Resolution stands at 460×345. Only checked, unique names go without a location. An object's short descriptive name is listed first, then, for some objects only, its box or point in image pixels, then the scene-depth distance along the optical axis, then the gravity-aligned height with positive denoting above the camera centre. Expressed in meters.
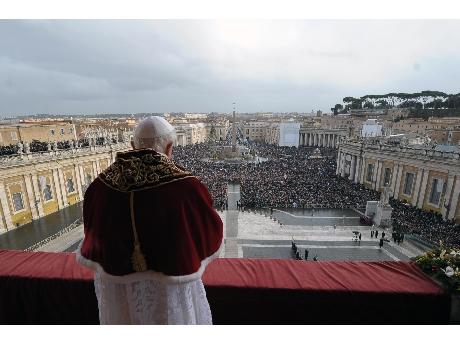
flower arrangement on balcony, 2.96 -1.86
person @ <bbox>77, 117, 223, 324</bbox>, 1.62 -0.72
